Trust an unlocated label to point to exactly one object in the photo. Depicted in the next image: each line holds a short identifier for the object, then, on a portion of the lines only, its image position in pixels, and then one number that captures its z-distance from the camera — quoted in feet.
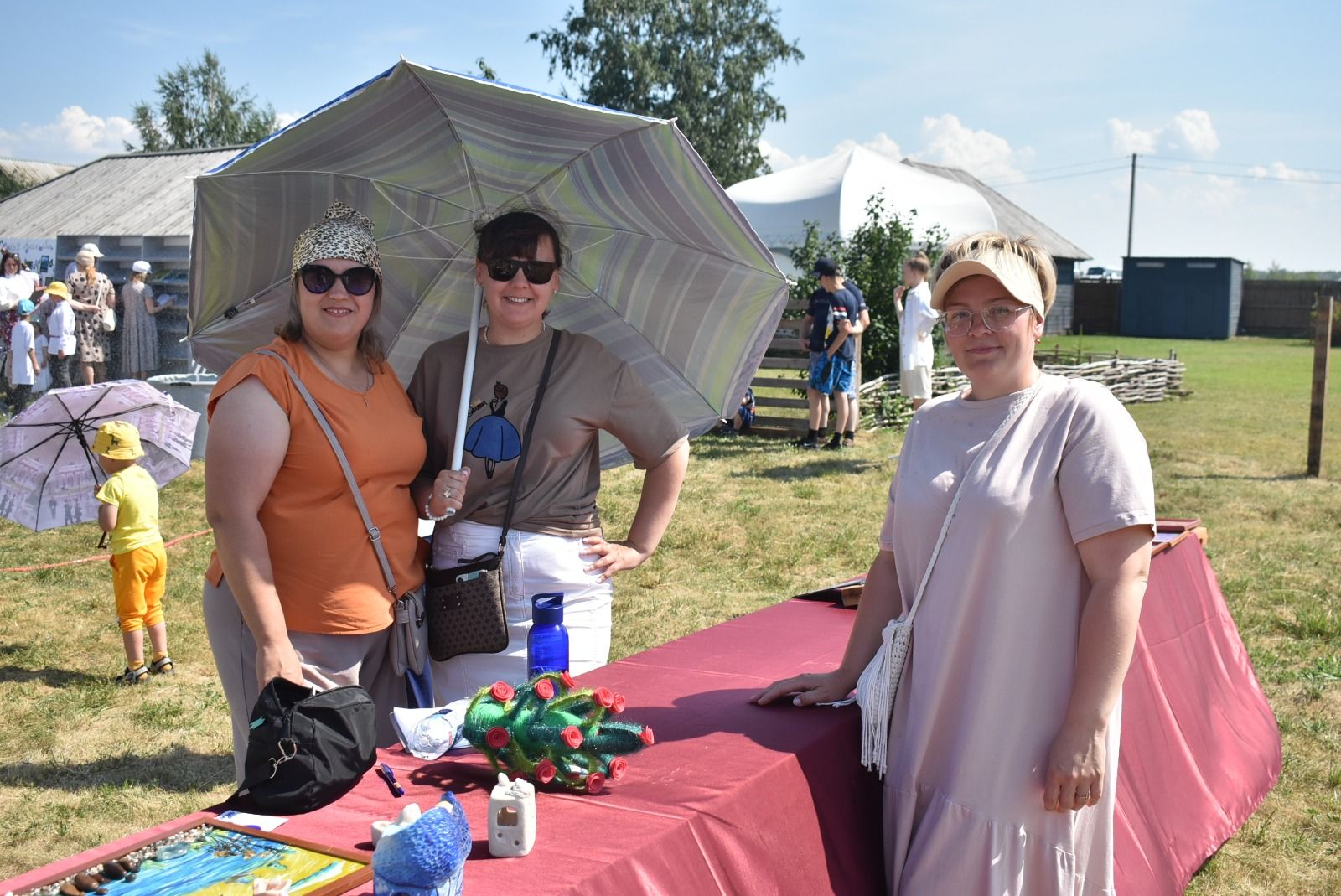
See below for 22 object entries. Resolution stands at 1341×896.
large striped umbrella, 9.35
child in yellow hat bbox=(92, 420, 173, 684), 18.57
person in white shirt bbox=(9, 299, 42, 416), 45.03
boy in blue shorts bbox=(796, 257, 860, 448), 40.27
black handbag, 6.03
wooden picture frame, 5.29
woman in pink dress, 6.97
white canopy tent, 61.41
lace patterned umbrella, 19.40
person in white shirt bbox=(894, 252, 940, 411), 37.37
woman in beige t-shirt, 9.59
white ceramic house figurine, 5.90
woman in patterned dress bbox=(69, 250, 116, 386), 46.09
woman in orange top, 8.27
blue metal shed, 136.98
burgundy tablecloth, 6.24
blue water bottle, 8.70
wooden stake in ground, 33.73
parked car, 182.64
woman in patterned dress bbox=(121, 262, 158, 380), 47.36
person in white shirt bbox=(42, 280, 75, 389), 44.62
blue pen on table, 6.64
